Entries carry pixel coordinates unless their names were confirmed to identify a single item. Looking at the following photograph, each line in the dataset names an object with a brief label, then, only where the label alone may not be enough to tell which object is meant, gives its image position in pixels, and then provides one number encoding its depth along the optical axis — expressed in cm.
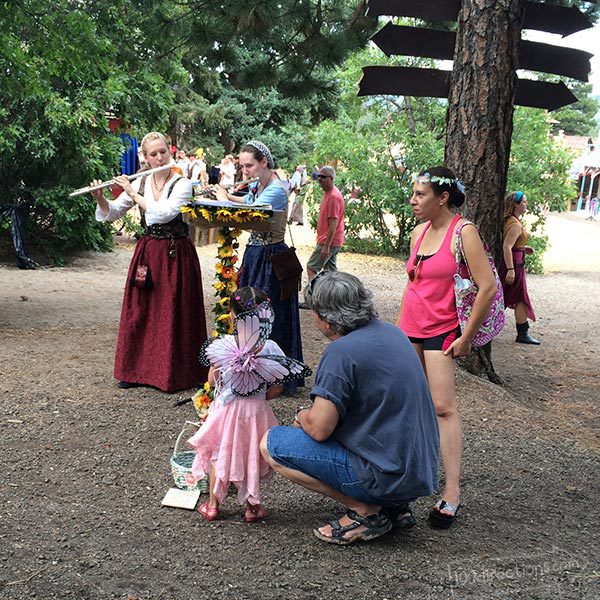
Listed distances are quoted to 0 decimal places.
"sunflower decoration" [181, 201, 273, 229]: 446
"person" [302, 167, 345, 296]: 912
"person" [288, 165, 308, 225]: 2035
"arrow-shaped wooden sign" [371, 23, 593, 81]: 648
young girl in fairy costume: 348
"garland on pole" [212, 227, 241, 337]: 466
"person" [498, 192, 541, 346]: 831
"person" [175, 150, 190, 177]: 1661
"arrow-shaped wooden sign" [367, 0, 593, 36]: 642
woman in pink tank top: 362
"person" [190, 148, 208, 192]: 1265
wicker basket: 383
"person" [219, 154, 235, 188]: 1984
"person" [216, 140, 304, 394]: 511
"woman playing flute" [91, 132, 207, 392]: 552
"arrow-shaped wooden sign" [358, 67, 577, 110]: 659
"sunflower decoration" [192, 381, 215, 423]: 455
